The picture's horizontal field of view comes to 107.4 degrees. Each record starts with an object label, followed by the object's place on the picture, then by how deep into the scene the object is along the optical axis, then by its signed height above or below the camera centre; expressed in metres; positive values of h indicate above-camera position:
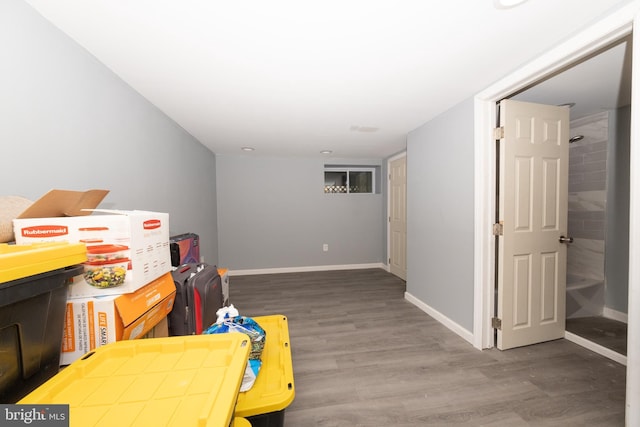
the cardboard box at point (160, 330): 1.15 -0.63
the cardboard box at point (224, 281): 2.37 -0.78
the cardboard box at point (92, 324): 0.85 -0.43
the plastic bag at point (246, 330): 1.21 -0.68
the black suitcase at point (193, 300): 1.41 -0.60
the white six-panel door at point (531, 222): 2.00 -0.20
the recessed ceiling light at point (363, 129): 2.93 +0.94
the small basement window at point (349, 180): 4.85 +0.49
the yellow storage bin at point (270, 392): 1.03 -0.88
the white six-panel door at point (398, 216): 4.15 -0.26
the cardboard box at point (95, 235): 0.86 -0.10
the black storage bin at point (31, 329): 0.59 -0.34
